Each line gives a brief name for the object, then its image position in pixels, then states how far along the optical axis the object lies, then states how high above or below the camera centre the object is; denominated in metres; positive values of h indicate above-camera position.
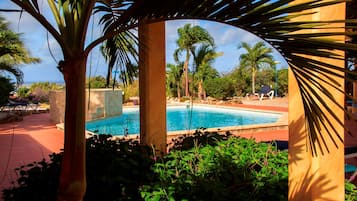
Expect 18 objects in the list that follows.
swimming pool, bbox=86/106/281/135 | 12.67 -1.17
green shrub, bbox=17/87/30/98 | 21.30 +0.16
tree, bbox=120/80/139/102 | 21.48 +0.04
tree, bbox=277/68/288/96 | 26.88 +1.16
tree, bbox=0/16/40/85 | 10.70 +1.67
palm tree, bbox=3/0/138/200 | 1.93 +0.03
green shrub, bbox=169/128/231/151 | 4.06 -0.63
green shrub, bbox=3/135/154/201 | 2.81 -0.81
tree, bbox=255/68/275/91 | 29.29 +1.75
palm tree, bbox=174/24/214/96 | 18.25 +3.68
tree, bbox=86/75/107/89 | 18.82 +0.67
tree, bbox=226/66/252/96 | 25.63 +1.31
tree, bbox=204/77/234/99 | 23.84 +0.63
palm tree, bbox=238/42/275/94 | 28.75 +3.50
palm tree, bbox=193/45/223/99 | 24.00 +1.87
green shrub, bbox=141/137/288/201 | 2.50 -0.78
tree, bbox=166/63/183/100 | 24.20 +1.51
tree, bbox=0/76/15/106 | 12.70 +0.24
